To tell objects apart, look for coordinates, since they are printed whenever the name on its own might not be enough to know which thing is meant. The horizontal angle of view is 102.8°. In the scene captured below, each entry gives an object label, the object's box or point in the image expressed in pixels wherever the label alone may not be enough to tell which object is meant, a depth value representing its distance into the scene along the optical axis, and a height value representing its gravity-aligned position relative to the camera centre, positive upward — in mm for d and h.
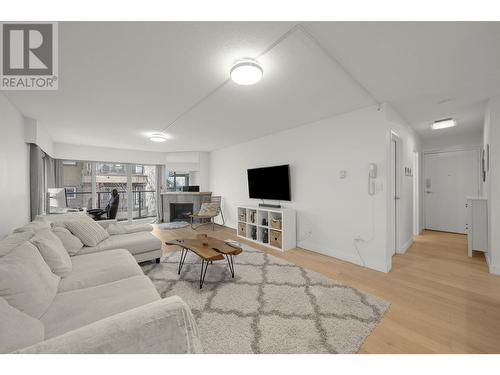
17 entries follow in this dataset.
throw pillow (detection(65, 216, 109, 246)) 2469 -546
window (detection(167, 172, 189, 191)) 6695 +250
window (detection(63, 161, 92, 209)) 5328 +133
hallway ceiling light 3331 +1067
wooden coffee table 2273 -769
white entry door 4406 -4
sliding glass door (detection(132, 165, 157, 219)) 6332 -84
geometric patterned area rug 1470 -1140
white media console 3609 -775
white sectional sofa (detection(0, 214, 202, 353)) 756 -616
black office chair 4609 -531
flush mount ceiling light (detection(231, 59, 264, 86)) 1680 +985
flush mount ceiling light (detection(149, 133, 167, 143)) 4127 +1073
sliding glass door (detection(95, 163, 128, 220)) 5749 +139
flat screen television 3912 +91
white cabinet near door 3006 -585
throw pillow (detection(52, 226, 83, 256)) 2176 -579
